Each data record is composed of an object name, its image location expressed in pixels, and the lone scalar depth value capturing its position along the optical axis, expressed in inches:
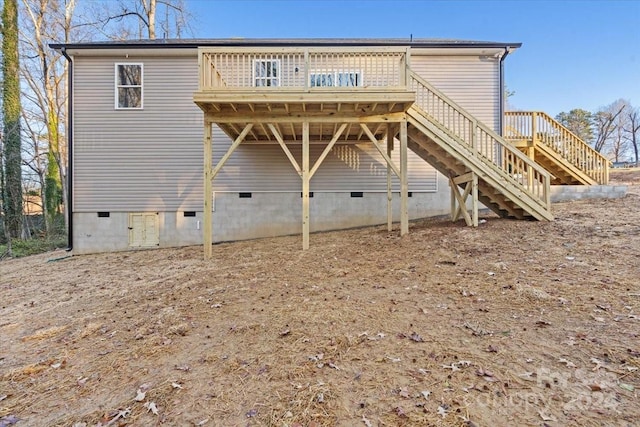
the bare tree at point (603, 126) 1584.6
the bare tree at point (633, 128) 1708.9
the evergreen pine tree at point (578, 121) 1464.1
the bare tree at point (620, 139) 1726.1
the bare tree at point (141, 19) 697.0
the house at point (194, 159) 399.9
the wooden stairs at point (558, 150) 393.7
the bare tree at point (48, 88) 683.4
